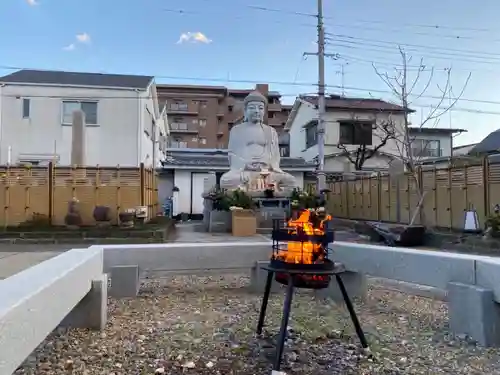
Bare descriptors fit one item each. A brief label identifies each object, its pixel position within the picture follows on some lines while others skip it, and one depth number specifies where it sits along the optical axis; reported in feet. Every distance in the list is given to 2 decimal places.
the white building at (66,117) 58.90
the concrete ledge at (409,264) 11.43
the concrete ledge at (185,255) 14.88
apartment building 135.23
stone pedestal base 41.60
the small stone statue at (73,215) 34.73
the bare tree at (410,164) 37.58
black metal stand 9.15
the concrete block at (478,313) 10.57
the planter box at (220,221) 40.68
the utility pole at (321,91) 50.03
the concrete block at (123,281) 15.02
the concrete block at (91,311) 11.66
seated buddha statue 44.62
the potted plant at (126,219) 34.28
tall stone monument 41.31
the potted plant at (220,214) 40.73
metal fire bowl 9.78
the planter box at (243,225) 37.32
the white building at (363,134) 77.10
